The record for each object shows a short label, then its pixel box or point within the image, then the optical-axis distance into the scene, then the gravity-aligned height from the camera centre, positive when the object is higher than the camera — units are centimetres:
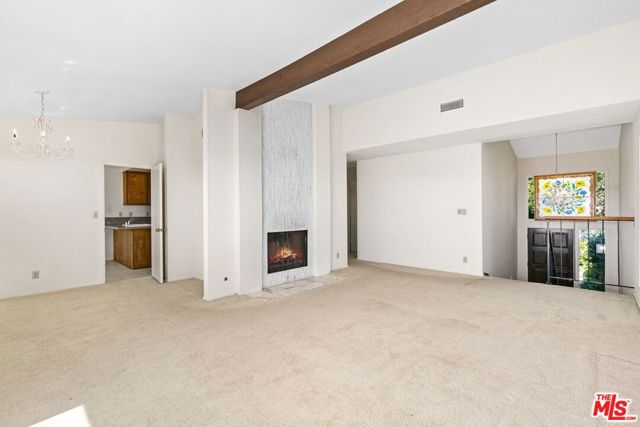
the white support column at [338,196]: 618 +27
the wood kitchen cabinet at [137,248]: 664 -74
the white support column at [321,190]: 569 +36
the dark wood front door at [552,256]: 775 -115
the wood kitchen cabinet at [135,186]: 722 +58
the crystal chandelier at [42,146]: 472 +99
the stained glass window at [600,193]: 704 +33
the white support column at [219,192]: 438 +26
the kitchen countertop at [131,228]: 672 -33
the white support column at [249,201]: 459 +14
